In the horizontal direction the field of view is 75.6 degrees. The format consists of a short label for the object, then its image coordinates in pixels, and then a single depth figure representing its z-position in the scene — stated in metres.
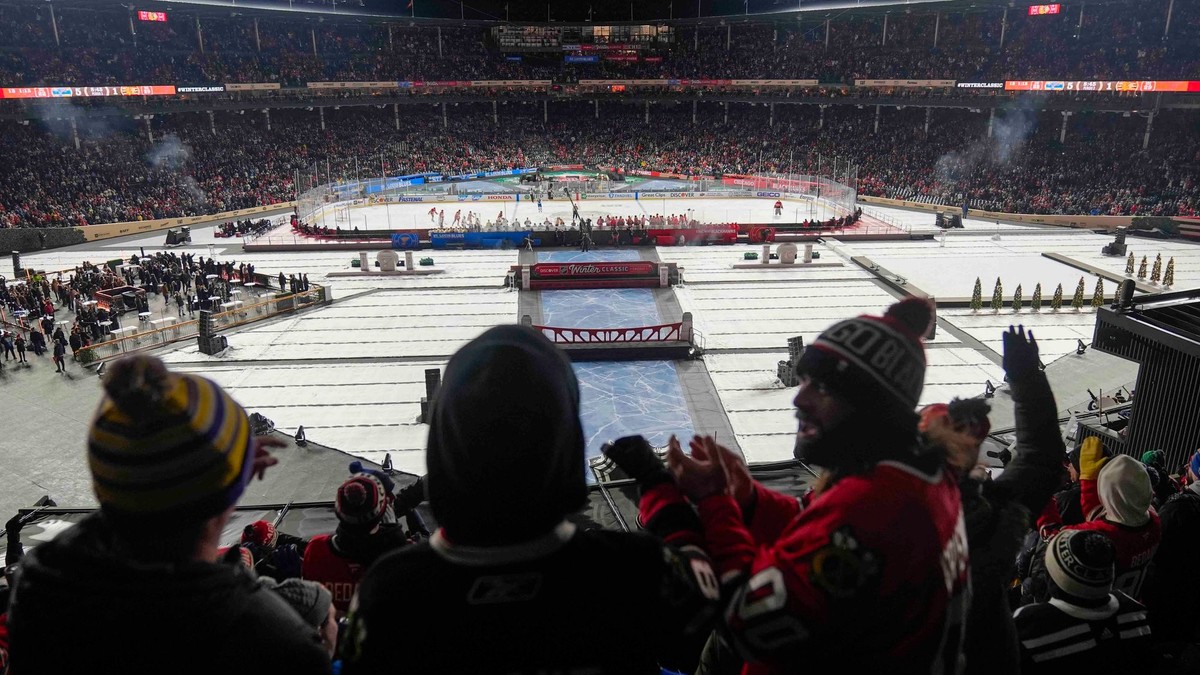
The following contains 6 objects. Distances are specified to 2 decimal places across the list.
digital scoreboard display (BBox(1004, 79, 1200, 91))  47.41
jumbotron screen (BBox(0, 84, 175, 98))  49.06
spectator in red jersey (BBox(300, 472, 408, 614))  4.30
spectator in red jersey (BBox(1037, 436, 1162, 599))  4.23
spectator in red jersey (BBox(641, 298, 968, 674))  2.16
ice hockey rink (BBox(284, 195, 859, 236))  45.03
